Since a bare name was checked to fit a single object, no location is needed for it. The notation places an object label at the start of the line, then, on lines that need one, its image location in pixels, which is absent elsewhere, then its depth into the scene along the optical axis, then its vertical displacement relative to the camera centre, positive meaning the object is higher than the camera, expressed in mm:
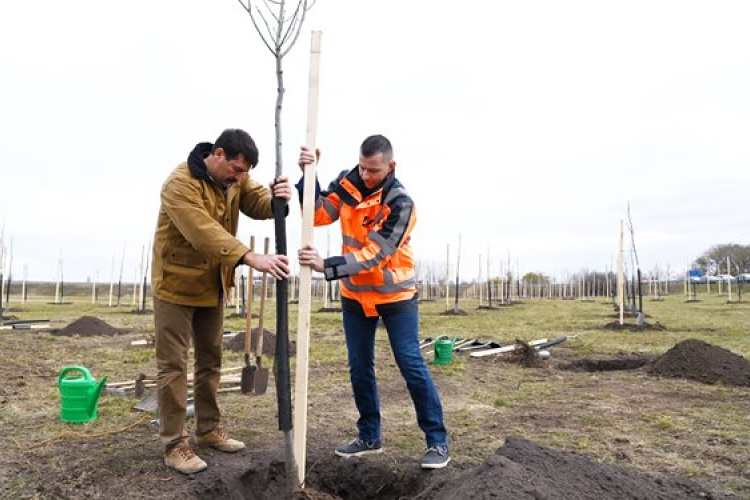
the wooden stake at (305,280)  3262 +52
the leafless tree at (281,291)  3297 -16
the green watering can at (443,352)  9094 -983
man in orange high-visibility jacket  3650 +137
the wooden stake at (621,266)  16266 +837
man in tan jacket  3383 +177
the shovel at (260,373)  6340 -962
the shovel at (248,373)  6367 -962
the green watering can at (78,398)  5070 -1022
